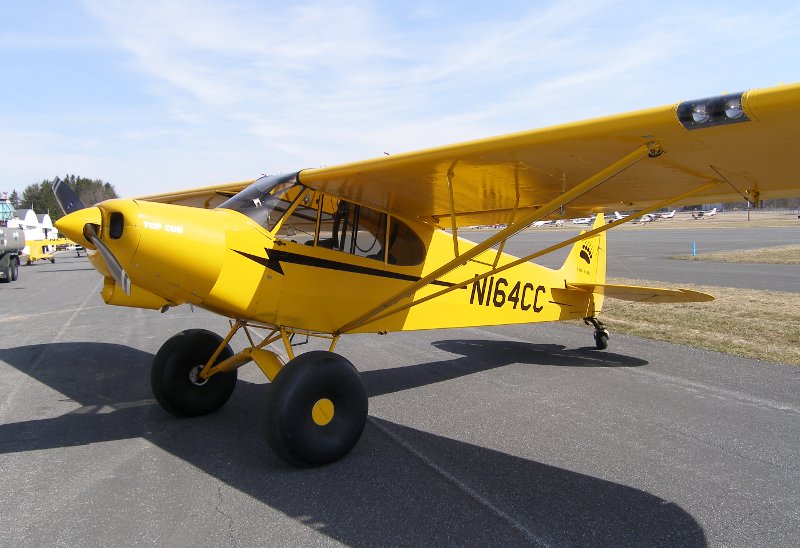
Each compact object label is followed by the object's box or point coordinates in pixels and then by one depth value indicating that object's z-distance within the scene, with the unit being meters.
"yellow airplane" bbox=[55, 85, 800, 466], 3.51
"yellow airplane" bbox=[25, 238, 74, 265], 34.72
